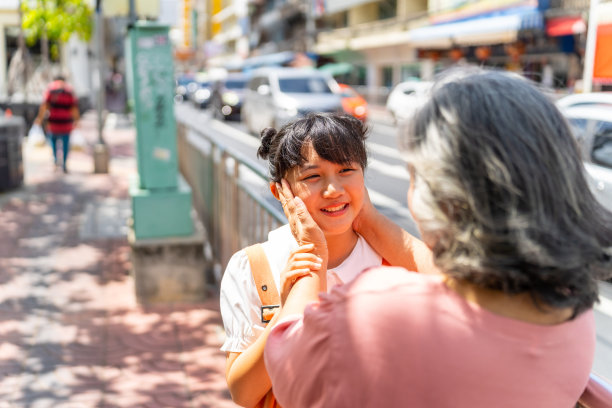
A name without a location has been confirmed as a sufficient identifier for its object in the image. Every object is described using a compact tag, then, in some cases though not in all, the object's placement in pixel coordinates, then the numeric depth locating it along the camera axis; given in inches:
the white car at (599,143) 240.9
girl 66.9
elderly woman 43.5
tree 601.6
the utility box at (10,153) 386.0
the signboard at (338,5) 1672.0
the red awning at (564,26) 796.6
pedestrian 443.8
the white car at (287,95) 657.6
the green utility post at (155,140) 215.8
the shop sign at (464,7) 999.3
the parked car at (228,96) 975.6
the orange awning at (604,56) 518.0
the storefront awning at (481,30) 891.4
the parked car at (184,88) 1674.0
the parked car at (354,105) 744.3
